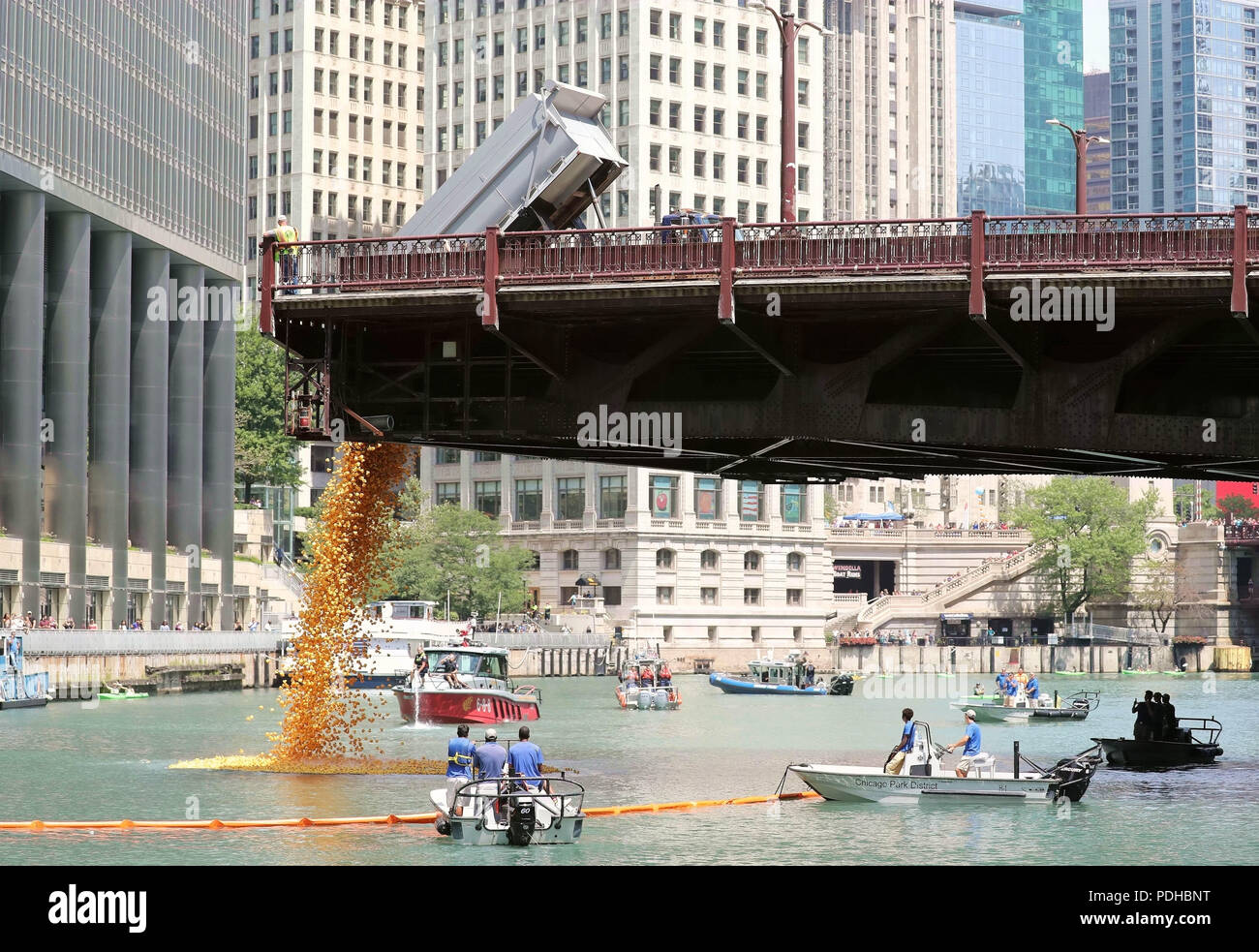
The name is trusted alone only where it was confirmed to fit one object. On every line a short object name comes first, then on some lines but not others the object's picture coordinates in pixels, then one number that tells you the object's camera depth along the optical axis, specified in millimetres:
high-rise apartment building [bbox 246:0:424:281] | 196625
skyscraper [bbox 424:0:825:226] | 168625
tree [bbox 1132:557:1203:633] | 186250
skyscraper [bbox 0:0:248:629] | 107500
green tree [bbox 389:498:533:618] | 155000
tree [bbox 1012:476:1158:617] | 182375
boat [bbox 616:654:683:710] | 104750
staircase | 177875
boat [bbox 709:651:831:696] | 124312
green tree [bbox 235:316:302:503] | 156125
